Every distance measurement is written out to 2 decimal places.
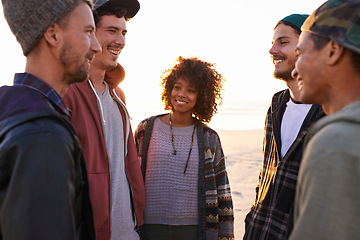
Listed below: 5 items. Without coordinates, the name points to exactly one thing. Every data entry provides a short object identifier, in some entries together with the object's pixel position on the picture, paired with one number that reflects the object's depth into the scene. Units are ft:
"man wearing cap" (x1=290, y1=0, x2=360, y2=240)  3.53
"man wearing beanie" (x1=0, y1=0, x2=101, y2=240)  3.68
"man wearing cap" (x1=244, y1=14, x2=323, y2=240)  8.09
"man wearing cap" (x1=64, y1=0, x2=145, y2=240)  7.38
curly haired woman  9.77
